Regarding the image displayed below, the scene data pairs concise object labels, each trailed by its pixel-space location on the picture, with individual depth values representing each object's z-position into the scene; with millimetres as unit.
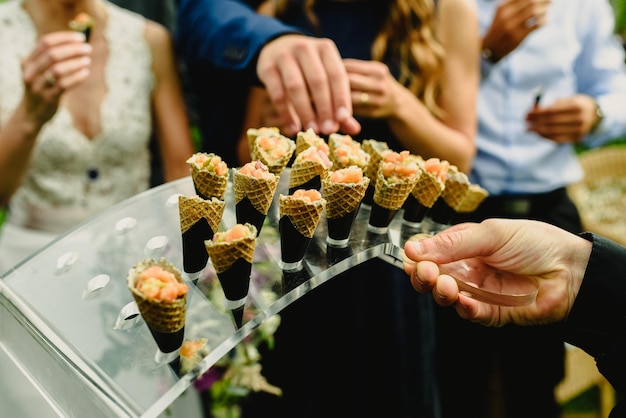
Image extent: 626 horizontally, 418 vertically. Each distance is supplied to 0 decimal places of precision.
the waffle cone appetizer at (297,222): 942
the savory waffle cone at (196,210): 902
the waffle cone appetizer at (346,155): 1132
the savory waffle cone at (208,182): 1002
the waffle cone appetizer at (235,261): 833
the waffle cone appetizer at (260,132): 1195
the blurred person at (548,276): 1023
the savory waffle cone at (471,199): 1215
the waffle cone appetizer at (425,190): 1113
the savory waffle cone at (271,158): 1115
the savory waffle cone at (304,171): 1072
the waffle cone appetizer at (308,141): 1176
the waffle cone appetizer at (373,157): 1217
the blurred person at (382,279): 1886
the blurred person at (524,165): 2320
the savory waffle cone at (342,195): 990
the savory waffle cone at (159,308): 748
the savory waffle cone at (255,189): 971
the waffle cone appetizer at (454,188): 1174
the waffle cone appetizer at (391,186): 1055
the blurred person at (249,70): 1357
